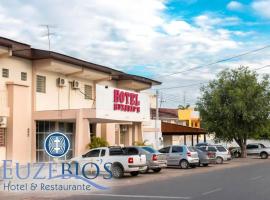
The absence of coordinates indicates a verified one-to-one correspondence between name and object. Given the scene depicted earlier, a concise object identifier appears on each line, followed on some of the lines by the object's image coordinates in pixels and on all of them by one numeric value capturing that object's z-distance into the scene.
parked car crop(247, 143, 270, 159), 37.58
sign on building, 23.12
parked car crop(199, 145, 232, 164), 29.50
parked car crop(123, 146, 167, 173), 19.98
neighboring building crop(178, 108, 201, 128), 54.50
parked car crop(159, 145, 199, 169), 23.89
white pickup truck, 17.63
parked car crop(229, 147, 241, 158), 38.58
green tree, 35.46
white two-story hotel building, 21.55
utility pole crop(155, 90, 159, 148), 32.53
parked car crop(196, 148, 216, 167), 25.53
